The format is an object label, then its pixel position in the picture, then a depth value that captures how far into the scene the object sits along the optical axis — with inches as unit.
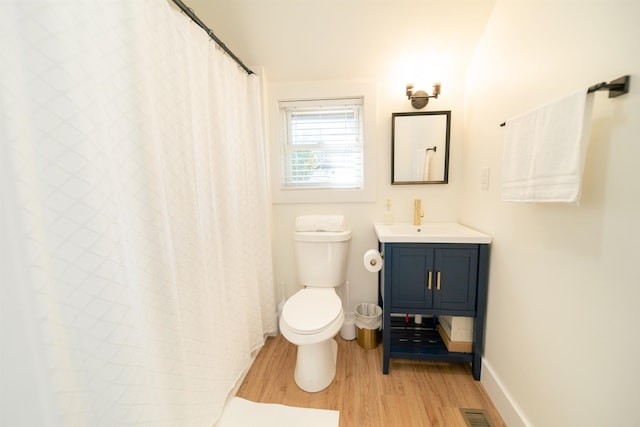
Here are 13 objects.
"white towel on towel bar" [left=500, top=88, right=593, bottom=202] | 28.5
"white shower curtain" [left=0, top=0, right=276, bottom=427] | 19.8
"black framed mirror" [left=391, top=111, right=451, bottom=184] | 66.8
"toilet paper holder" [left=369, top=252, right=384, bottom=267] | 58.4
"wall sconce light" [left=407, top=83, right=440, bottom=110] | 62.9
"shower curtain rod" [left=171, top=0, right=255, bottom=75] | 38.1
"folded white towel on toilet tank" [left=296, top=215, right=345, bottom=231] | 66.2
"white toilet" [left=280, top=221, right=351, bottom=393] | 48.3
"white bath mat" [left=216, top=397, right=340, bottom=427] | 44.9
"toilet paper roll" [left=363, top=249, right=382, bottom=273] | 57.9
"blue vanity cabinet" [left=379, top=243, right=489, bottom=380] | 51.9
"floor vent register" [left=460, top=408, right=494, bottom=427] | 44.3
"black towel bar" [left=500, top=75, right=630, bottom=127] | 25.6
